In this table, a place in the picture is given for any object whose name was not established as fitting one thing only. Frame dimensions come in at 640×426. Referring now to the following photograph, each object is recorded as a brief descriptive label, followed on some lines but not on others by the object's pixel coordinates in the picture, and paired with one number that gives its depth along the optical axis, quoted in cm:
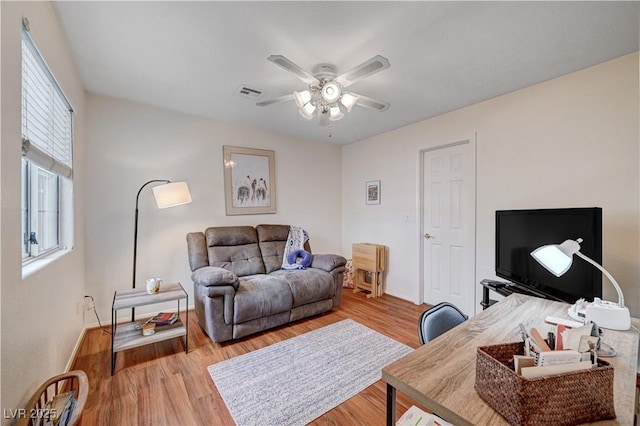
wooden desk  73
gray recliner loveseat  239
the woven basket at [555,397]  65
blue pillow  332
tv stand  207
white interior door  297
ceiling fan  179
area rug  165
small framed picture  406
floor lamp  259
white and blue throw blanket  340
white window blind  133
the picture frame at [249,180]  354
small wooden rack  378
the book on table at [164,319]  235
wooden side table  206
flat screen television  157
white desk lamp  111
